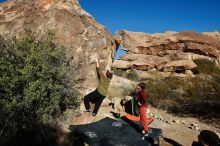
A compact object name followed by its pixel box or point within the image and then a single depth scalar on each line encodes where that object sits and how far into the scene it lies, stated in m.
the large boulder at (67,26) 6.32
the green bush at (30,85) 4.01
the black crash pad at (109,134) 4.23
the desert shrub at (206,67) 12.65
